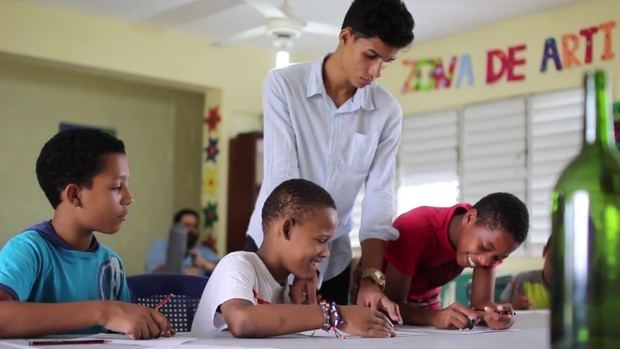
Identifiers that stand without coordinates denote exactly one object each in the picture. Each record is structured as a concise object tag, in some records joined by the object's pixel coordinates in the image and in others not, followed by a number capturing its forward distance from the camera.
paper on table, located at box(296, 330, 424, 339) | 1.37
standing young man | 1.88
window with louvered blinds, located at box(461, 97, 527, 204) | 5.52
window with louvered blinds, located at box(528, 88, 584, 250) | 5.25
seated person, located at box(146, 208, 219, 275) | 5.16
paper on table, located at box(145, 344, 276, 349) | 1.11
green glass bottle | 0.61
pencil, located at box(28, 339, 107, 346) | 1.14
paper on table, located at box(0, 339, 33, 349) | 1.10
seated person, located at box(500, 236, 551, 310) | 3.47
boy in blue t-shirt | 1.46
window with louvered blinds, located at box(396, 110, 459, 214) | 5.95
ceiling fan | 4.57
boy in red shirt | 1.89
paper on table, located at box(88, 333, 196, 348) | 1.17
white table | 1.17
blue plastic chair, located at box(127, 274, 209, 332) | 1.85
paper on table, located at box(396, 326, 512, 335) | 1.60
